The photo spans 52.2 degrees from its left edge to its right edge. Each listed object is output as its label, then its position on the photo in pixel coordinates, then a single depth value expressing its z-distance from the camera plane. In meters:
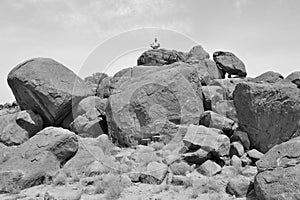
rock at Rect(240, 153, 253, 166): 10.42
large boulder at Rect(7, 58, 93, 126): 15.10
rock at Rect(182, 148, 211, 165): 10.33
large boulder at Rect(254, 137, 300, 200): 6.95
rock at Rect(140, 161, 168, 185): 9.07
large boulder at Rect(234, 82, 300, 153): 11.33
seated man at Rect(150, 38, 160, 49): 30.66
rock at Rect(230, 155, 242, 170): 10.05
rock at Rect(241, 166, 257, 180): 9.20
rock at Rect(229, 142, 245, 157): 11.01
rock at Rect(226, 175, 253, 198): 8.00
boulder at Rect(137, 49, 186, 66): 29.23
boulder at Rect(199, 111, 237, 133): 12.45
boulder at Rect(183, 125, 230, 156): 10.41
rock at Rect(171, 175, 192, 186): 8.77
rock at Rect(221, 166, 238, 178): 9.45
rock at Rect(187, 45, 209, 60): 30.58
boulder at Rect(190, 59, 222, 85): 24.44
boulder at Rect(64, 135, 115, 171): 10.62
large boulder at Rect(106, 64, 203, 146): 12.97
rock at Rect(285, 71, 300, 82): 20.83
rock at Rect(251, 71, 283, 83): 21.76
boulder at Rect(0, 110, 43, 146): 14.80
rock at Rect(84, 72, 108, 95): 33.81
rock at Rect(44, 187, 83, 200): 7.58
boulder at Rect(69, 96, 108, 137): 14.83
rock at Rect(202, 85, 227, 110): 15.69
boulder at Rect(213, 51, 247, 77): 28.39
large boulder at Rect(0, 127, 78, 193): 9.31
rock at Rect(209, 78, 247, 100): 19.31
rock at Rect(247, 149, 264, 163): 10.56
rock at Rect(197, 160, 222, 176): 9.58
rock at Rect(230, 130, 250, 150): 11.74
